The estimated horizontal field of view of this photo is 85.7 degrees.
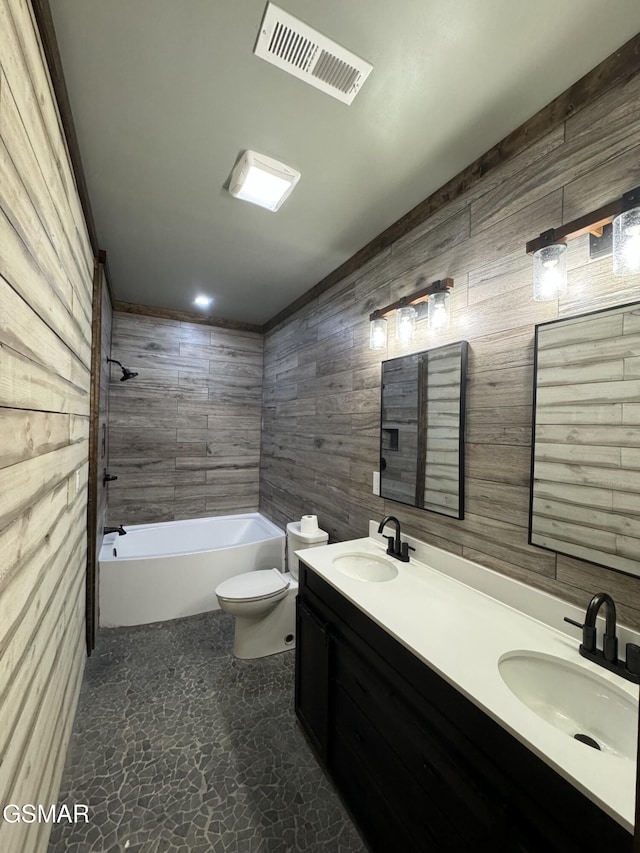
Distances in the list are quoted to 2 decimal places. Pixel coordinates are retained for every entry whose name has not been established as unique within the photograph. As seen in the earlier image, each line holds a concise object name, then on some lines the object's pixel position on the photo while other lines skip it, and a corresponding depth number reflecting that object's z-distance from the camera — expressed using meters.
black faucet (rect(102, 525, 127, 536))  3.08
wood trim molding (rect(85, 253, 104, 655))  2.21
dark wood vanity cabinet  0.71
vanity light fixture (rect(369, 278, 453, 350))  1.60
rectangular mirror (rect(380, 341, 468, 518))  1.56
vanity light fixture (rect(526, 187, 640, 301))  0.96
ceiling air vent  1.02
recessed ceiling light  3.24
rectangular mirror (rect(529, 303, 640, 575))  1.01
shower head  3.24
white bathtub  2.60
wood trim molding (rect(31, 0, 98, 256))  0.95
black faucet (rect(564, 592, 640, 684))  0.92
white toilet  2.16
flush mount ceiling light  1.54
